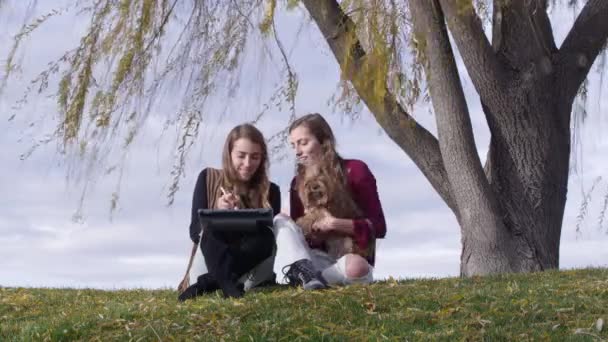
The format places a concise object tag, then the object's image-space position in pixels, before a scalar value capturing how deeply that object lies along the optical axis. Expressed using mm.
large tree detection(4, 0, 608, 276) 9086
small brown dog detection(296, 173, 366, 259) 6352
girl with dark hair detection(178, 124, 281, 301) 6191
